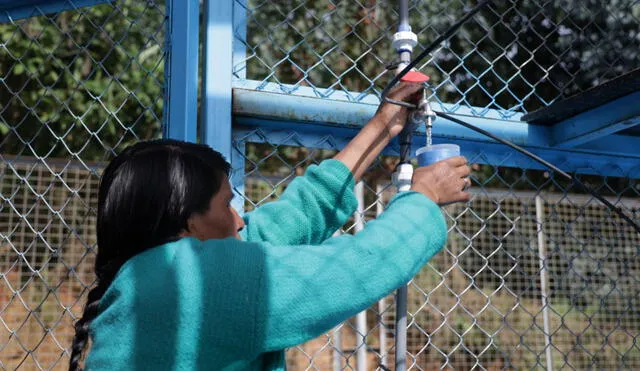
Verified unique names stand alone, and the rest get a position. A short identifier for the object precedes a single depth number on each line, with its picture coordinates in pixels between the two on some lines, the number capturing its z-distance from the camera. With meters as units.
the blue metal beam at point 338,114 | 1.67
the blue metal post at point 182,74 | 1.65
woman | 1.21
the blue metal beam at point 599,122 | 1.79
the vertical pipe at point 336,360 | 4.49
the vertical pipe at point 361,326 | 3.98
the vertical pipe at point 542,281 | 2.14
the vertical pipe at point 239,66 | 1.68
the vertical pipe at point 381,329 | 3.21
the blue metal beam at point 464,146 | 1.72
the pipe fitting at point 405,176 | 1.58
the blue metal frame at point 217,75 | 1.64
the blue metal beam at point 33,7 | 1.99
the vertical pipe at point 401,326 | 1.54
